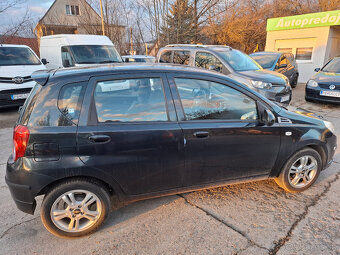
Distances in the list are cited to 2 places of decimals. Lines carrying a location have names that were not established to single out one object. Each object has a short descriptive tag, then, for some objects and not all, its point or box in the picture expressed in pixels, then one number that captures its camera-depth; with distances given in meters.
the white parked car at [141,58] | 14.87
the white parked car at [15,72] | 6.67
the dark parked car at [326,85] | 7.29
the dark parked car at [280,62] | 9.34
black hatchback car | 2.15
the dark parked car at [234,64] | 6.27
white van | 8.55
